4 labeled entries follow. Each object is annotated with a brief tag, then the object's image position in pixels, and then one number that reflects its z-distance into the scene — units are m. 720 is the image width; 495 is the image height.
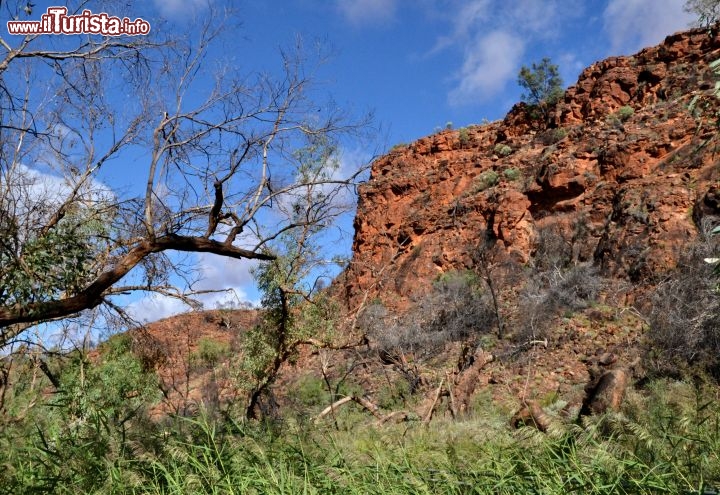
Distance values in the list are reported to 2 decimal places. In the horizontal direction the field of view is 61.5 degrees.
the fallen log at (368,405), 9.99
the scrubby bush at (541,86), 33.69
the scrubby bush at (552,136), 29.67
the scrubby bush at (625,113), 25.69
